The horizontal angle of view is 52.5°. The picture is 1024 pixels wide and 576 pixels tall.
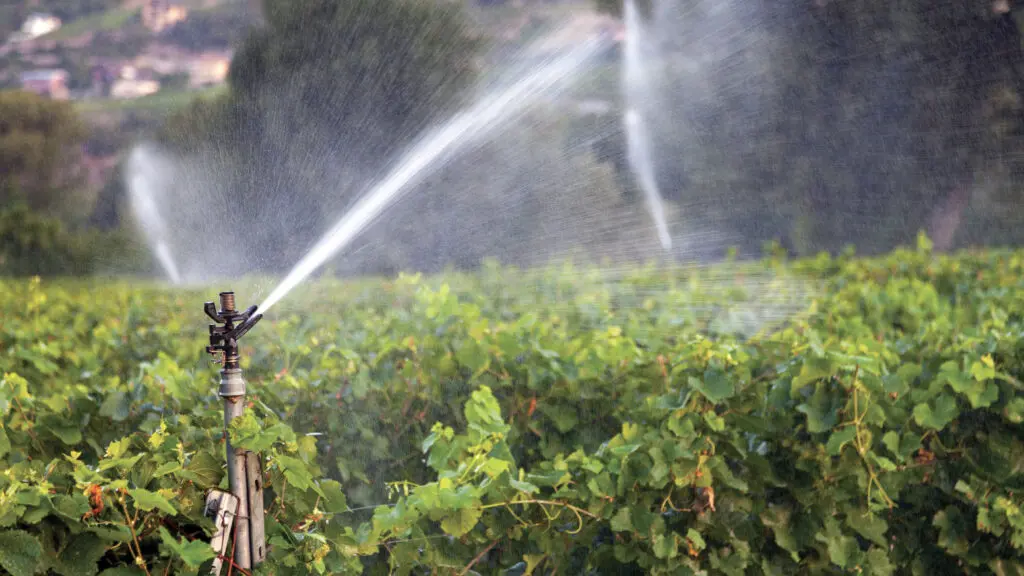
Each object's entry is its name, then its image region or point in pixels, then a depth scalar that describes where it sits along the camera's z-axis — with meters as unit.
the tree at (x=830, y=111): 13.93
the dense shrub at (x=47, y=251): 20.14
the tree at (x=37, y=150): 27.78
